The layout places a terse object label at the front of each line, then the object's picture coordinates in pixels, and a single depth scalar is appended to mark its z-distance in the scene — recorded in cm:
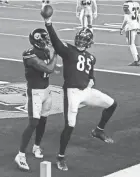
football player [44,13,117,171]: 1026
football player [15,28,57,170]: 1012
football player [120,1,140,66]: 1947
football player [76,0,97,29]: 2542
